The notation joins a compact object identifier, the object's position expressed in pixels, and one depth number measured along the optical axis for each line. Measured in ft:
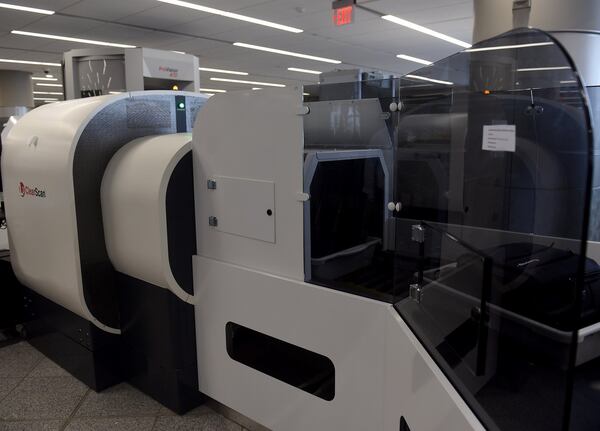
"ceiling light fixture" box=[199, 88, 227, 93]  44.71
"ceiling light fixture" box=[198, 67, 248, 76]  31.87
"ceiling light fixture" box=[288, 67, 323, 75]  32.73
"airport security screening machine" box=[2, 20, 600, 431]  3.66
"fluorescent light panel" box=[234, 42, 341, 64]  24.47
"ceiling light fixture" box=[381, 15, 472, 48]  19.26
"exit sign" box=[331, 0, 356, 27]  15.53
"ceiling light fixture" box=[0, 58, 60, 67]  28.73
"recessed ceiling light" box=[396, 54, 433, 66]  27.99
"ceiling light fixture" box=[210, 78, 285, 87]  38.40
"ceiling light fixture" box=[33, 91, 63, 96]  47.00
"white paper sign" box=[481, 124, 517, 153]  3.34
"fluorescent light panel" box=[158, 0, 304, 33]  16.89
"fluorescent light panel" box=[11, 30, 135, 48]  21.39
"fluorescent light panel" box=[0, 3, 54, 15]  16.94
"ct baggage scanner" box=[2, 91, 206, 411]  6.61
